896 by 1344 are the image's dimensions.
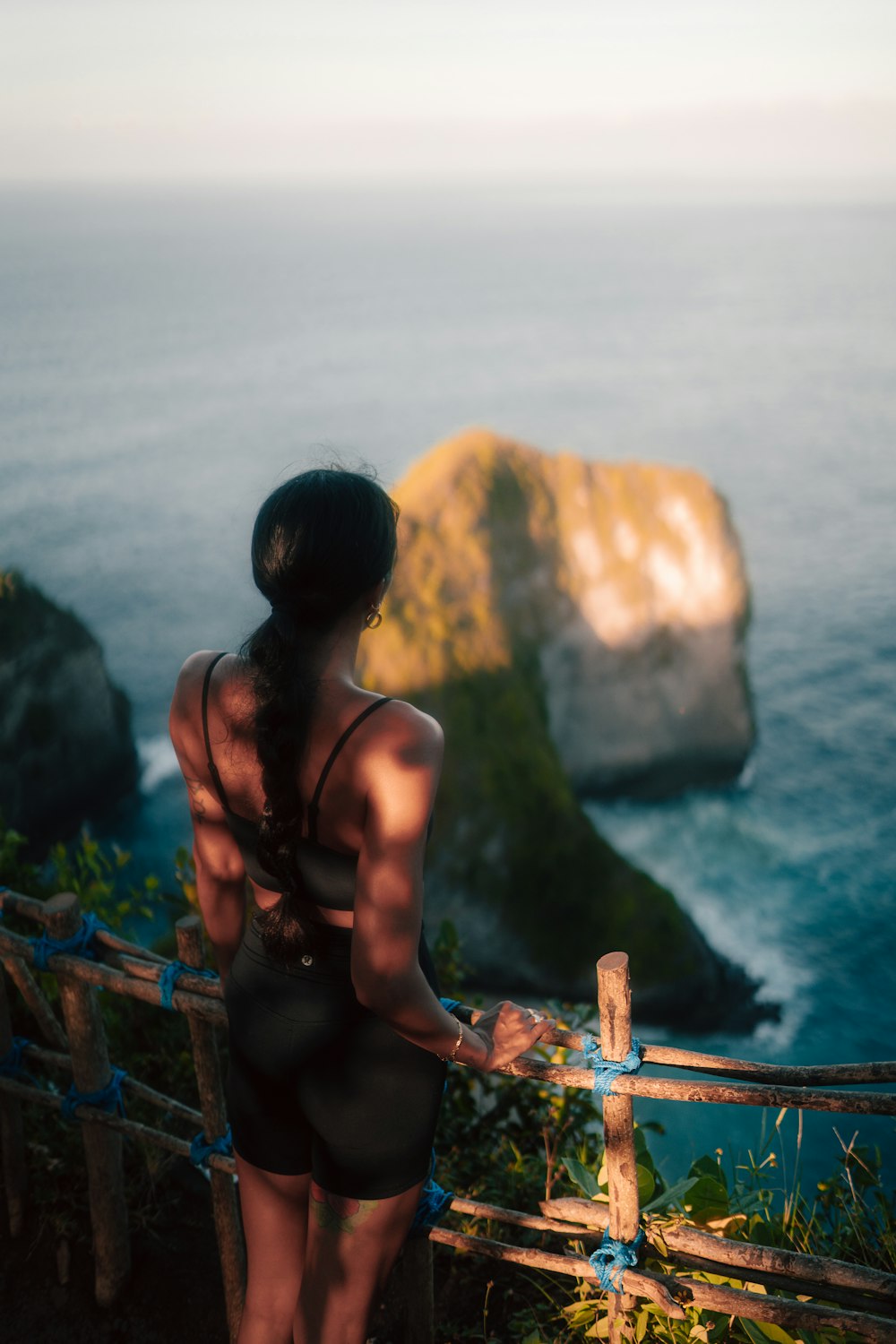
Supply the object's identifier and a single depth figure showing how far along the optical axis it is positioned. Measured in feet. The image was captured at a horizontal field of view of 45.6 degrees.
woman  5.24
